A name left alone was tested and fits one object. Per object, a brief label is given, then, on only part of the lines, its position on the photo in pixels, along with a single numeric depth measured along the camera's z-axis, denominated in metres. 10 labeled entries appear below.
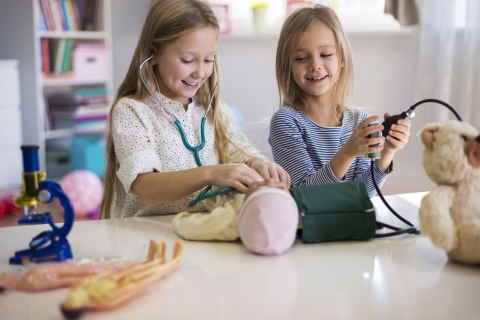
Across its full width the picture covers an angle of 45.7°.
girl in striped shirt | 1.46
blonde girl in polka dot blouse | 1.16
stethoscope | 1.21
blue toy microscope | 0.79
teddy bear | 0.80
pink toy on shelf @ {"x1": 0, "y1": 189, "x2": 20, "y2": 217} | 3.22
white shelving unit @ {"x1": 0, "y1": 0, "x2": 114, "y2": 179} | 3.59
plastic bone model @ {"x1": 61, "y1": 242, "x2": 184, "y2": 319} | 0.62
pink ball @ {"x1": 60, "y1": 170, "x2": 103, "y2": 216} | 3.25
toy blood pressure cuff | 0.91
